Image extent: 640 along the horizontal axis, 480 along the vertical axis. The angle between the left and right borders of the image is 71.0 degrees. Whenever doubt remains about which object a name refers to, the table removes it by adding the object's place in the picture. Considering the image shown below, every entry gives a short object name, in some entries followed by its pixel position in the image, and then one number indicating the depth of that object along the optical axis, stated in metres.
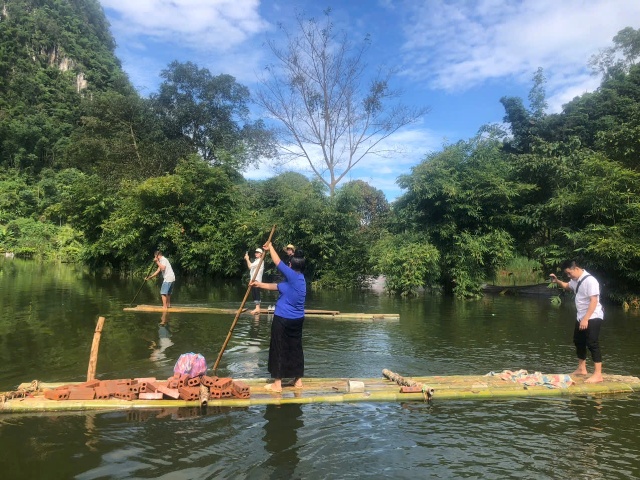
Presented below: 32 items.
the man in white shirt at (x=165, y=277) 12.97
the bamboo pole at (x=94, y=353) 5.64
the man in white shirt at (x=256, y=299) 12.76
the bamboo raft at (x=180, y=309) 12.86
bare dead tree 27.14
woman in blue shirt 5.99
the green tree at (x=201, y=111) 36.72
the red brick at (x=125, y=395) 5.29
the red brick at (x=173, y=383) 5.48
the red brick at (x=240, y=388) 5.55
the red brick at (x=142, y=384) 5.39
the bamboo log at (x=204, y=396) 5.36
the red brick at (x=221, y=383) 5.52
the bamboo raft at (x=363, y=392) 5.10
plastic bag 5.70
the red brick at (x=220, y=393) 5.49
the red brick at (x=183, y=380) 5.49
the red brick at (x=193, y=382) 5.51
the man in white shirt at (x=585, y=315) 6.59
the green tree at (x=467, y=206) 19.28
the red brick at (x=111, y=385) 5.32
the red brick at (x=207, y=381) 5.52
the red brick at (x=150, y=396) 5.32
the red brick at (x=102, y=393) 5.25
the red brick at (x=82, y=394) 5.17
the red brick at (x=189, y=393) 5.39
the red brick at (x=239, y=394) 5.54
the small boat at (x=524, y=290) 20.00
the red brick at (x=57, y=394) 5.12
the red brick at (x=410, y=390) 5.93
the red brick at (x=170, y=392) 5.39
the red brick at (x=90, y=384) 5.31
